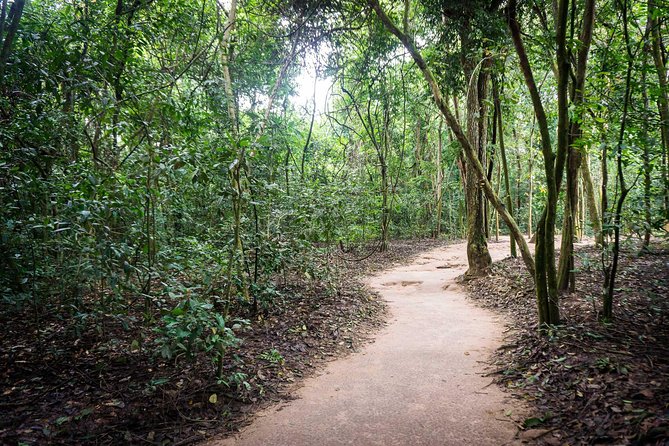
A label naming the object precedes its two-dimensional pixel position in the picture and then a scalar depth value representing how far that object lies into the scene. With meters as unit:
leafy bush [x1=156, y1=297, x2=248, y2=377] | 3.13
